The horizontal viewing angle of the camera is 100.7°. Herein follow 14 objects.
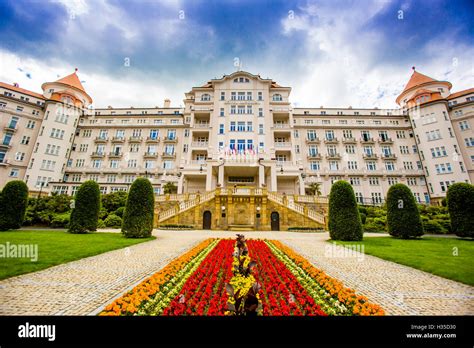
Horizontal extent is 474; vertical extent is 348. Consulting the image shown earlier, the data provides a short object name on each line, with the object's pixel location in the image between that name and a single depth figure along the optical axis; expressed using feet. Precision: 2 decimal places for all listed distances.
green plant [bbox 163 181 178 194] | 107.24
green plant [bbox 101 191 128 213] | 81.30
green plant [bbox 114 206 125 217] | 76.79
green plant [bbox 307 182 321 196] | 109.50
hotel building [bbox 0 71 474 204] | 115.24
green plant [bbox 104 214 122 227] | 71.13
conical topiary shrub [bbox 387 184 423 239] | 48.96
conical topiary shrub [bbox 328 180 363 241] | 45.84
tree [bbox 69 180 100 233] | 50.29
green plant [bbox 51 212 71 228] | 64.03
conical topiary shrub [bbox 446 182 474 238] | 47.65
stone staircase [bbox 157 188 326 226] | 73.41
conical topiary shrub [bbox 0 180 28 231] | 51.62
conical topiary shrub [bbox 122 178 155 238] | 47.32
